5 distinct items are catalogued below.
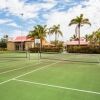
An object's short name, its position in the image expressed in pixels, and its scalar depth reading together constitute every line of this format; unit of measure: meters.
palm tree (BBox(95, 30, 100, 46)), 30.89
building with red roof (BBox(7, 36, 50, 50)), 32.46
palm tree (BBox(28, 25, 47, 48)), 30.22
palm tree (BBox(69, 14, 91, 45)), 27.12
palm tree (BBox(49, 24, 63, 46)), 35.51
